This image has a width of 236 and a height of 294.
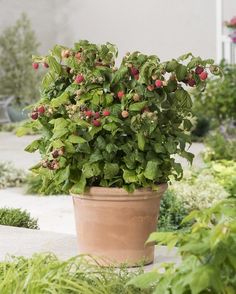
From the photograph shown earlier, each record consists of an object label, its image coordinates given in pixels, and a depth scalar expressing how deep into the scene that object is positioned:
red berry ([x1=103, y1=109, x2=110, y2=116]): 2.74
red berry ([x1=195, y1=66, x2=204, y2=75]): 2.81
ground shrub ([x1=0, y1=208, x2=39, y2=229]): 3.91
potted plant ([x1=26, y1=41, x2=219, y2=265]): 2.74
